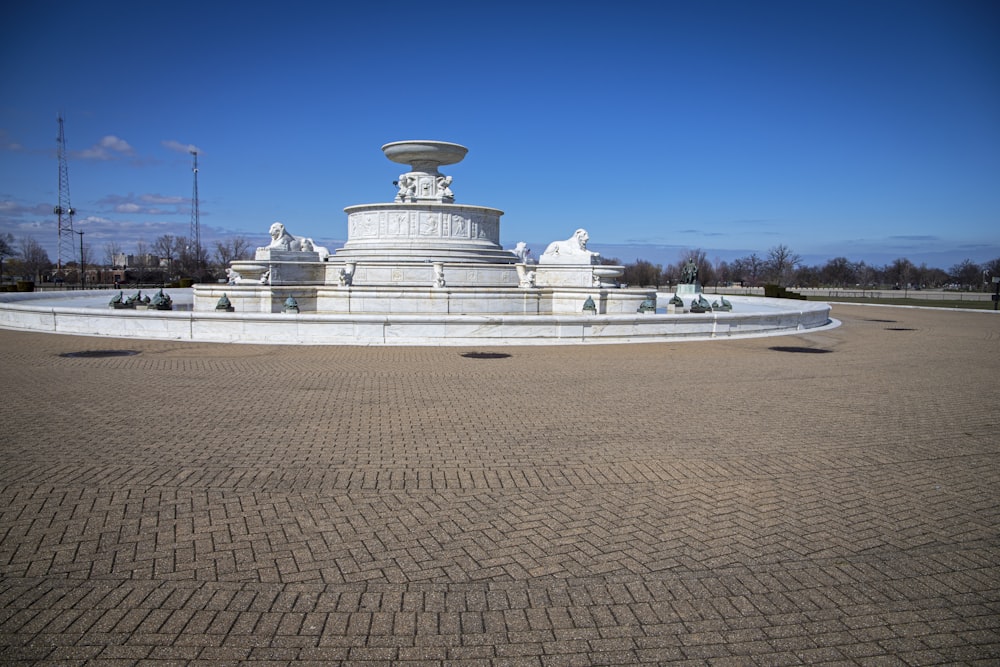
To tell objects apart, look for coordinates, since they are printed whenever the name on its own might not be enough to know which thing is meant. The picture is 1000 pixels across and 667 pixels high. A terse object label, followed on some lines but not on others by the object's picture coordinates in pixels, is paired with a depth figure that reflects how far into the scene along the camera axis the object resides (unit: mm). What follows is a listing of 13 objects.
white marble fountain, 17312
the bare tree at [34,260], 84875
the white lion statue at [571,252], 30000
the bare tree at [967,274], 104375
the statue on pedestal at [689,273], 33344
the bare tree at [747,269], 107562
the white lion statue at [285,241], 28984
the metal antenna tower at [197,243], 82850
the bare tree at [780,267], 91062
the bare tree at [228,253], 90769
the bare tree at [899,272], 108619
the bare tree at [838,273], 115375
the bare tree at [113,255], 124438
